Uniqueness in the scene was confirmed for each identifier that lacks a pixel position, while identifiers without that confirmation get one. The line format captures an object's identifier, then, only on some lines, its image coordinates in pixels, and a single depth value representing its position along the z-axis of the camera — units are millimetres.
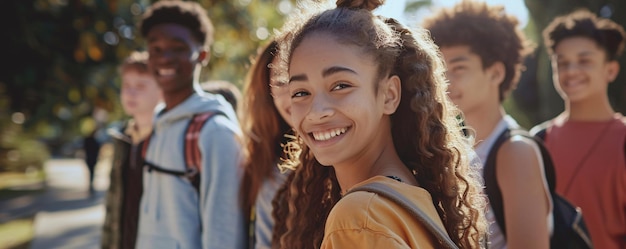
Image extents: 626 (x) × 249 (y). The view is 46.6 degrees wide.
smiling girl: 1908
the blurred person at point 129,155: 4043
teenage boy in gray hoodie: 3498
